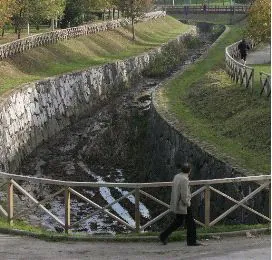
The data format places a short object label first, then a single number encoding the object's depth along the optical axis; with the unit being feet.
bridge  332.43
